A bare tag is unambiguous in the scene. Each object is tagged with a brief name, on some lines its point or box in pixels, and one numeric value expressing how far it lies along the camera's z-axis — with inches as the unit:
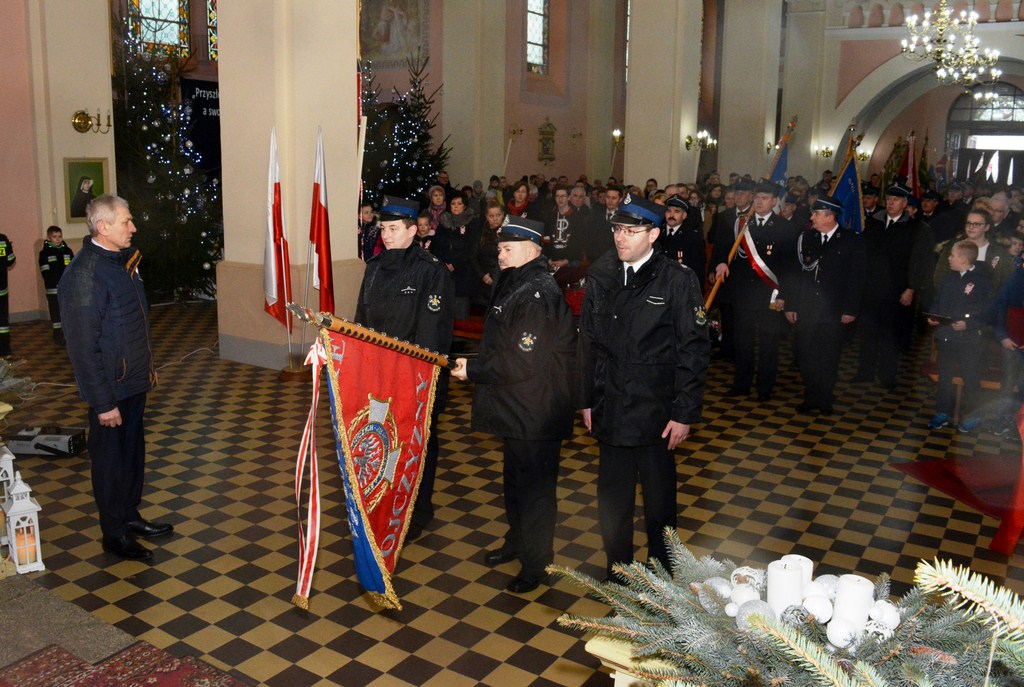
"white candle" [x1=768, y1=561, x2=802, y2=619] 80.0
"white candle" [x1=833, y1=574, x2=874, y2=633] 74.3
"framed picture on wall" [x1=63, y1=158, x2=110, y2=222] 455.8
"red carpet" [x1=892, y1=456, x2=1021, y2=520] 231.5
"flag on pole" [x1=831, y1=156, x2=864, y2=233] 403.2
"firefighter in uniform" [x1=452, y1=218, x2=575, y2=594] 169.8
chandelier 715.4
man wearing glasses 159.9
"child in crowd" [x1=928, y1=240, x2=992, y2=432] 280.8
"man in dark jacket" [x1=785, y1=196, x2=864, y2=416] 307.4
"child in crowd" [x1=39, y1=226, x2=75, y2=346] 402.3
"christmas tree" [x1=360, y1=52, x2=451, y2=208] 577.9
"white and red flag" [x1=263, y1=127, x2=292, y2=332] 329.4
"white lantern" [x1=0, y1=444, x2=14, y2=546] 189.0
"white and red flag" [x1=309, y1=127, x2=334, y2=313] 323.9
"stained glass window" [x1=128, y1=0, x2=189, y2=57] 690.8
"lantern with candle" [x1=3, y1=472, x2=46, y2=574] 180.7
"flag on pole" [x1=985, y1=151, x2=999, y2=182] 1181.1
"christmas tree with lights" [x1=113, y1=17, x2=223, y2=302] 510.9
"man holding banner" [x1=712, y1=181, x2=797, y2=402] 322.3
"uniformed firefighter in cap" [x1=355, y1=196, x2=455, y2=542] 193.8
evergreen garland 64.9
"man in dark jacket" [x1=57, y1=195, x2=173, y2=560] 179.5
